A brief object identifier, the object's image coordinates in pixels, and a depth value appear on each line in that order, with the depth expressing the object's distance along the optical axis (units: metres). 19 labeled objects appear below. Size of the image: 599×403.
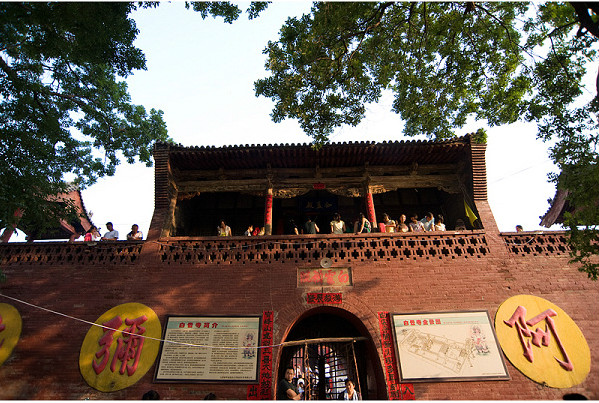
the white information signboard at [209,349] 6.64
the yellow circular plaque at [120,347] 6.68
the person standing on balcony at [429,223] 8.84
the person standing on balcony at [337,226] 8.77
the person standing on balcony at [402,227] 8.77
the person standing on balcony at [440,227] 8.74
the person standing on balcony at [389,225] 8.71
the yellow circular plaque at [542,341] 6.48
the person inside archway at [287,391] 6.35
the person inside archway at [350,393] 6.62
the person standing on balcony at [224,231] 9.06
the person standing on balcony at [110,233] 9.10
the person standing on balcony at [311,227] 9.05
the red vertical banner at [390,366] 6.36
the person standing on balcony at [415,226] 8.82
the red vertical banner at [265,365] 6.44
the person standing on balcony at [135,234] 8.99
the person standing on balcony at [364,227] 8.55
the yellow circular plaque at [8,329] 7.07
